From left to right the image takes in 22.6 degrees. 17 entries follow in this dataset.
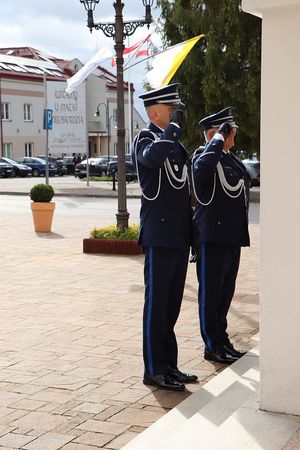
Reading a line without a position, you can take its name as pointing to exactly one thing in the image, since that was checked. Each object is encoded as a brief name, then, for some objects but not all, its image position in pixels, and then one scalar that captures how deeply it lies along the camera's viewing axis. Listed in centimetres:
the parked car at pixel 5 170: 4556
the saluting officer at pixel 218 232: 578
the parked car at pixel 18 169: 4659
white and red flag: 1575
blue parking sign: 2381
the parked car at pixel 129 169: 3578
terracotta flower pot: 1478
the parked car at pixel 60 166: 4875
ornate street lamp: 1199
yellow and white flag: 841
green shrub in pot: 1478
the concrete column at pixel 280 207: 398
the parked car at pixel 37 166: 4825
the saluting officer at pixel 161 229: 512
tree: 2288
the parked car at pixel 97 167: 4109
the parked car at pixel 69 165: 4978
